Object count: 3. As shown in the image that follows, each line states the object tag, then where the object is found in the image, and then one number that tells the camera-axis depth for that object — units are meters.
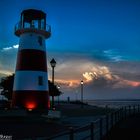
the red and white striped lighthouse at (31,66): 17.84
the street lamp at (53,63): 15.48
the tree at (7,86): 28.32
